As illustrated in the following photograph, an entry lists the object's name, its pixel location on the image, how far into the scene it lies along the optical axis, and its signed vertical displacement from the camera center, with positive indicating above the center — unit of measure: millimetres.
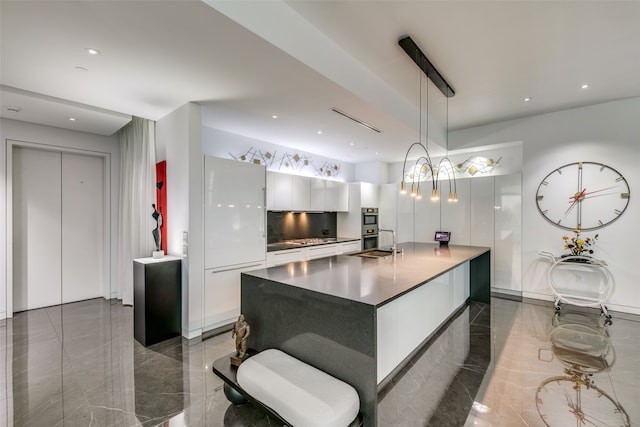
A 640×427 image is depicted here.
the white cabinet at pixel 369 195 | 5762 +323
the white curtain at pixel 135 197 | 3697 +194
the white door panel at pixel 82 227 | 4379 -267
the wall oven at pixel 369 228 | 5805 -394
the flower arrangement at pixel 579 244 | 3965 -513
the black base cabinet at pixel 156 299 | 2877 -977
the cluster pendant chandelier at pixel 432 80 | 2643 +1575
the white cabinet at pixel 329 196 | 5148 +294
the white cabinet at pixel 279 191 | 4297 +312
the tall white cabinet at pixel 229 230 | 3193 -252
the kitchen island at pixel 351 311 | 1601 -761
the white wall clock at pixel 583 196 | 3875 +210
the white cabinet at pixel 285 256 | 3961 -714
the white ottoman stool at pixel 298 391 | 1372 -1016
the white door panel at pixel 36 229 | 3963 -270
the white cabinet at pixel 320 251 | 4686 -736
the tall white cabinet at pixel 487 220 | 4590 -183
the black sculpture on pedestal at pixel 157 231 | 3268 -247
